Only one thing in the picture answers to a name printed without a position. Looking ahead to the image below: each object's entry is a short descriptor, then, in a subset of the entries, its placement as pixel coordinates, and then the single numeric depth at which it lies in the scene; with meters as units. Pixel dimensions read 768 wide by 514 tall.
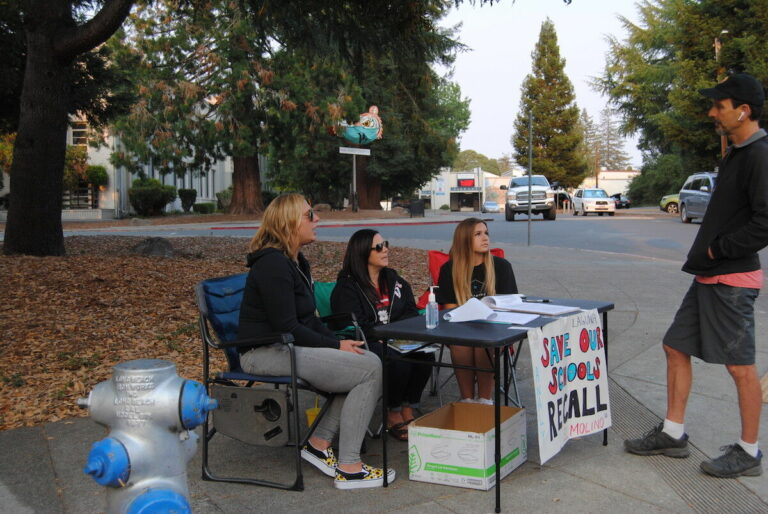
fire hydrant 2.46
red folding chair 6.20
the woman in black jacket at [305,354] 3.96
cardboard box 3.78
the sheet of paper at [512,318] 3.97
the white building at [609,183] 108.51
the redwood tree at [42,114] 10.02
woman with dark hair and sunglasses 4.73
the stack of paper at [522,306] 4.26
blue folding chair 3.82
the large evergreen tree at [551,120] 81.00
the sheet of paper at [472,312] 4.02
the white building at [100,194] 37.72
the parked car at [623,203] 66.25
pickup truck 34.38
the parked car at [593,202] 43.09
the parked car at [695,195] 26.83
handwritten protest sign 3.77
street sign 32.25
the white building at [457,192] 79.62
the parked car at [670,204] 43.75
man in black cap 3.82
